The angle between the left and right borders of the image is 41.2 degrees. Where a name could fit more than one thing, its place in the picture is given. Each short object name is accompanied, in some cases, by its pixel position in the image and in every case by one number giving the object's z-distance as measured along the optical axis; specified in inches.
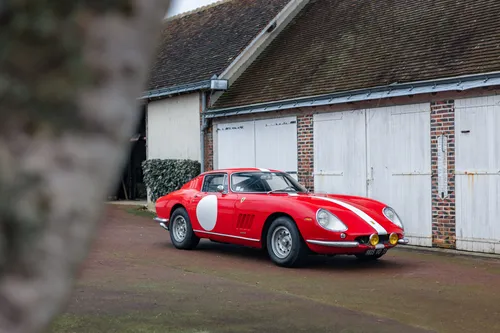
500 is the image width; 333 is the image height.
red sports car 357.7
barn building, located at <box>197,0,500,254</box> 448.1
